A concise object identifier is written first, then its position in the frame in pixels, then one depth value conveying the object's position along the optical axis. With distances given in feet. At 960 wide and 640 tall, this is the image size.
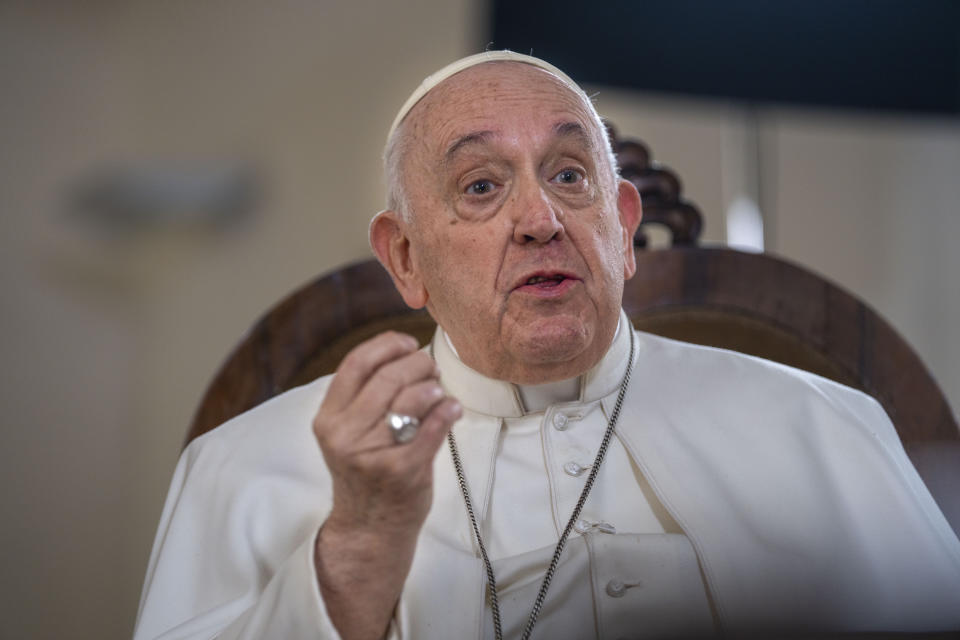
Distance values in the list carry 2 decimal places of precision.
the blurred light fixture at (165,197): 31.81
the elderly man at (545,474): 11.10
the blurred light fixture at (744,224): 27.89
